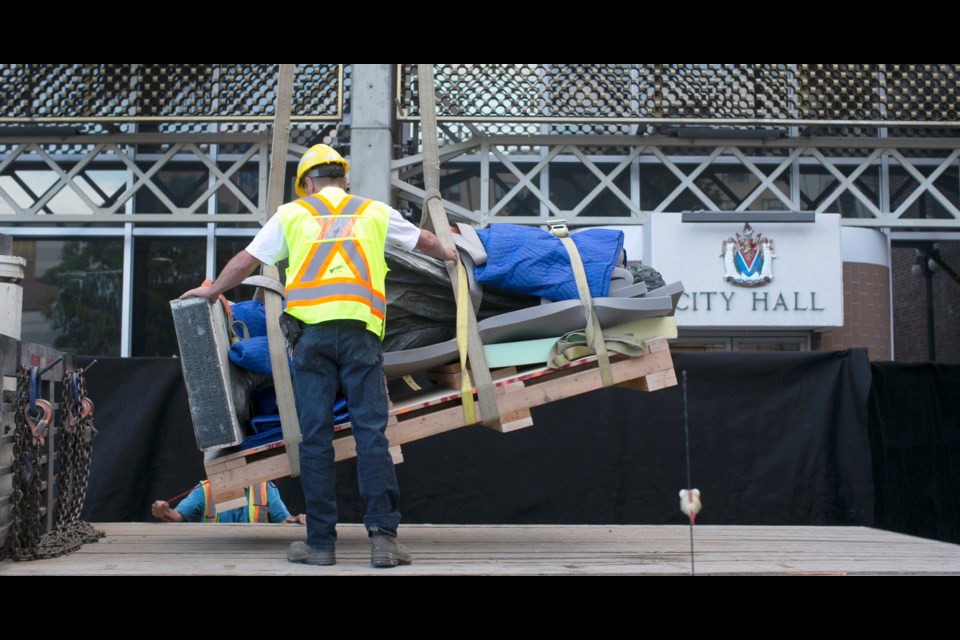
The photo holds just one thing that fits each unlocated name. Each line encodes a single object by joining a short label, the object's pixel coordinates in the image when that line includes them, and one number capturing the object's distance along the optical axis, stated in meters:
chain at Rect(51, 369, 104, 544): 11.05
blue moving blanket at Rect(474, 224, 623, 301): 10.91
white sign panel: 22.20
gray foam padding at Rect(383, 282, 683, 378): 10.90
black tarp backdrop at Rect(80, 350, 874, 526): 16.20
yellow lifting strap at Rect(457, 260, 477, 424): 10.54
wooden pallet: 10.40
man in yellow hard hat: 9.43
